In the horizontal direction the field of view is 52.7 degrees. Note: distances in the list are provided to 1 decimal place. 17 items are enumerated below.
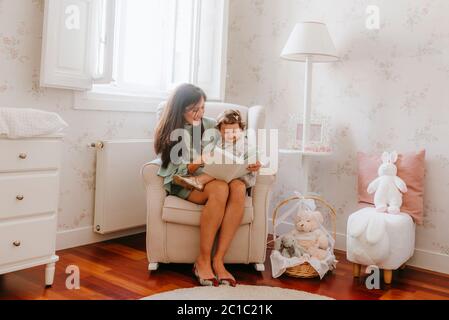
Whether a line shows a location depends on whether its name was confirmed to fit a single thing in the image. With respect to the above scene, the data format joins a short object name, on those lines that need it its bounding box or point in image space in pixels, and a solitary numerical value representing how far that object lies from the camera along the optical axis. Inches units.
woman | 85.1
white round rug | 76.5
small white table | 107.0
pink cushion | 96.3
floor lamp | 103.6
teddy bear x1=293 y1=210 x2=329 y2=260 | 92.1
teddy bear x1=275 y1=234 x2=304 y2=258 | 91.7
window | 116.9
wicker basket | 88.8
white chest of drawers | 71.1
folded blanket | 69.1
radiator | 106.0
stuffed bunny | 94.3
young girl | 90.6
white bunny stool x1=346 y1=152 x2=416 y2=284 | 85.5
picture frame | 107.1
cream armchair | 87.5
